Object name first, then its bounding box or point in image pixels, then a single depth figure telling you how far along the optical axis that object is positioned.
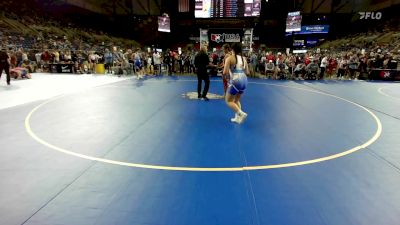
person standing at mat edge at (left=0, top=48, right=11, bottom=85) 12.79
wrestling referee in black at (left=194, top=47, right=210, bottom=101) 10.18
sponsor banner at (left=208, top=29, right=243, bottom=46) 33.84
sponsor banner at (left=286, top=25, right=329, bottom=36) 37.88
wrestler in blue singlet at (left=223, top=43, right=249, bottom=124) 6.67
